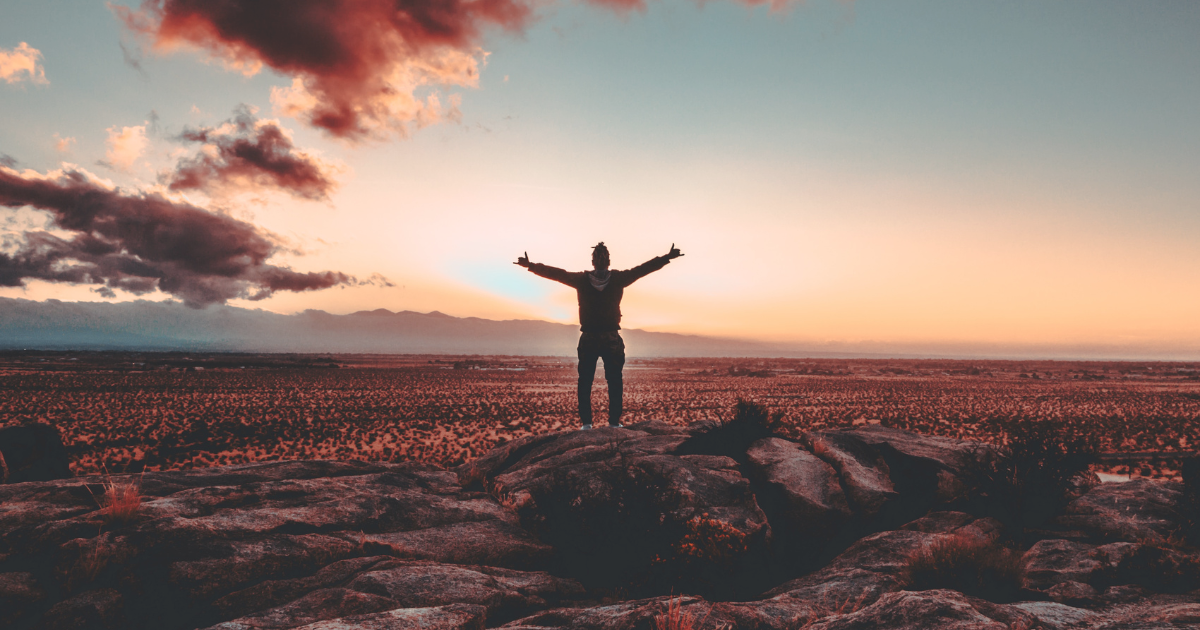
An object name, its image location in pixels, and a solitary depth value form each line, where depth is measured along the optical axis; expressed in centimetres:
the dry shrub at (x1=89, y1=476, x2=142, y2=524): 586
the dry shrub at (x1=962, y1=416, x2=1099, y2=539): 790
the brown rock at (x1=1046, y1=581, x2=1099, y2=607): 517
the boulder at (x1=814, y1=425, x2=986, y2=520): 876
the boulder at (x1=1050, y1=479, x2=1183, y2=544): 700
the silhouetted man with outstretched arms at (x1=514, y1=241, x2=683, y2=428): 1079
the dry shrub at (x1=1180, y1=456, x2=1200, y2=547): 684
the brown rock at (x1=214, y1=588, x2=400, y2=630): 473
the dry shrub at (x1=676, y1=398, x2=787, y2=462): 1006
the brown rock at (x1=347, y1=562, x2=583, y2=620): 537
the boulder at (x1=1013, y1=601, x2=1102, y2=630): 419
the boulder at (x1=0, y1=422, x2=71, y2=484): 946
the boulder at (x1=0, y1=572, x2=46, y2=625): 465
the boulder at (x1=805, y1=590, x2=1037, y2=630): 392
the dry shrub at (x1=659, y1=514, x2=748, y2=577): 674
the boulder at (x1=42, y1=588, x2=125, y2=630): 463
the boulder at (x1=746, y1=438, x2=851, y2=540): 805
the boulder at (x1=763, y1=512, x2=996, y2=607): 579
